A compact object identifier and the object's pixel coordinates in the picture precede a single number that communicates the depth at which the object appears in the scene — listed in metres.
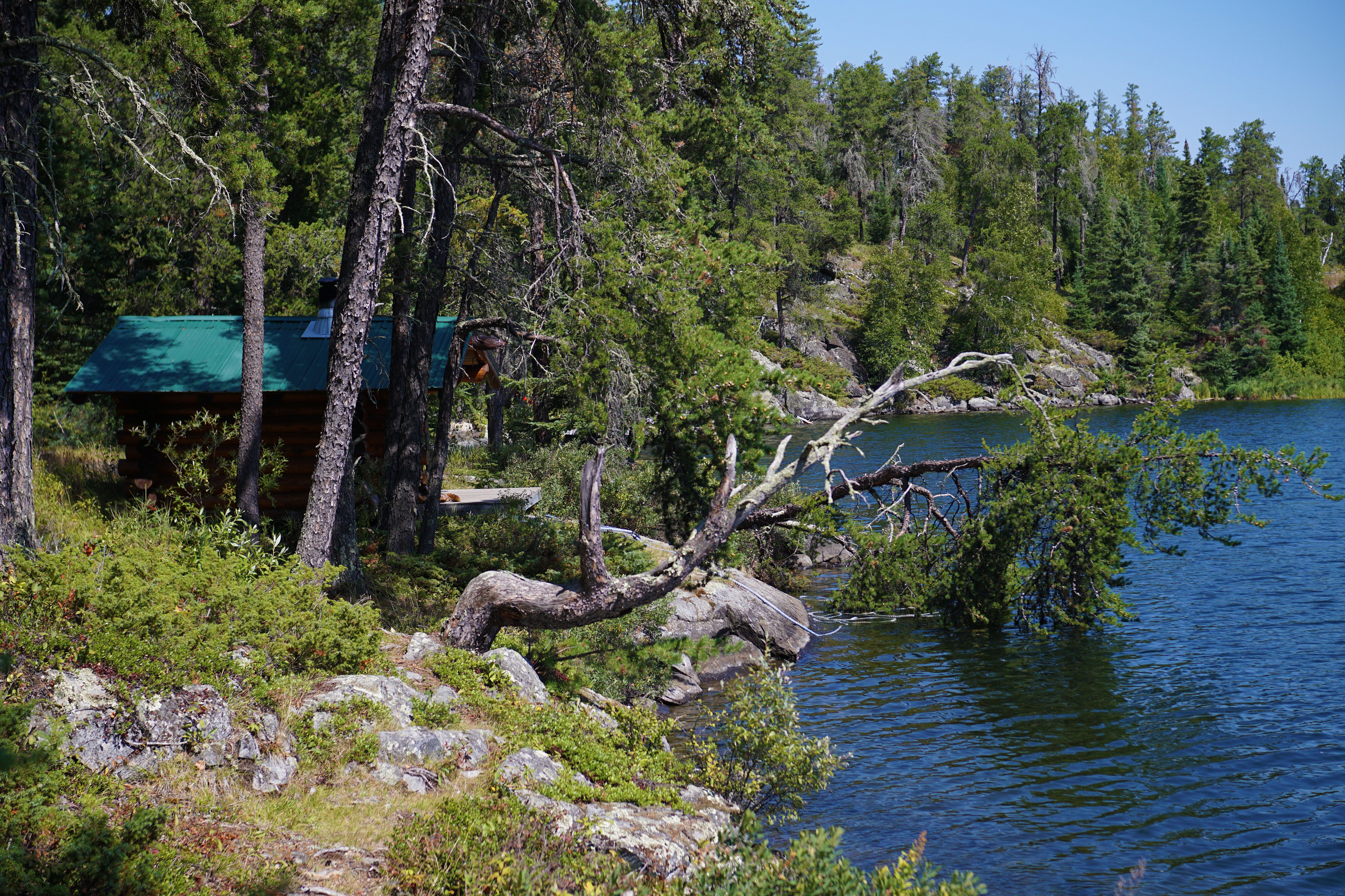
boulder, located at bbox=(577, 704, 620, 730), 10.27
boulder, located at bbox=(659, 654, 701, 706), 14.66
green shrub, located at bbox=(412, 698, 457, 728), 8.38
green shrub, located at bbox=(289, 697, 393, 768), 7.48
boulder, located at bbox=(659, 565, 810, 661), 16.22
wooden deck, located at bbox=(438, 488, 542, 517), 18.89
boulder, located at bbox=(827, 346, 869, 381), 65.38
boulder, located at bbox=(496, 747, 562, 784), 7.69
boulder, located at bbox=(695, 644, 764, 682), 15.98
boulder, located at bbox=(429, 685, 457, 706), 9.09
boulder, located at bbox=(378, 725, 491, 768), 7.82
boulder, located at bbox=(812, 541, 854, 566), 24.52
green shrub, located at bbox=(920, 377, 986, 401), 64.19
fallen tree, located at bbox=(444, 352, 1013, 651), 10.27
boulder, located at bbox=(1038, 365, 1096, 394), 66.19
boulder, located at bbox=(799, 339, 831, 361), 64.25
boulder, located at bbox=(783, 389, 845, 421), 56.41
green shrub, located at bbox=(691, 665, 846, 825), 8.91
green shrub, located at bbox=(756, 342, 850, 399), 58.88
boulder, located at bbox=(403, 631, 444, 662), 10.16
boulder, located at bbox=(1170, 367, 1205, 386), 68.75
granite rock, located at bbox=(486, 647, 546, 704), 10.26
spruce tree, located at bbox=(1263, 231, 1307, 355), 73.69
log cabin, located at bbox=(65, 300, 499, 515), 15.59
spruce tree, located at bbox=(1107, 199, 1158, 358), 72.88
